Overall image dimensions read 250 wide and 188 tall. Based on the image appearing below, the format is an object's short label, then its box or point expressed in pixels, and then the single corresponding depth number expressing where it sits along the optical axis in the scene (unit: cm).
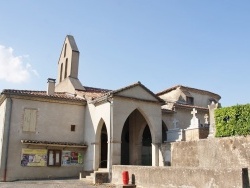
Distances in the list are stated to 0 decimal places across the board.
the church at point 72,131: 1984
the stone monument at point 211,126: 1885
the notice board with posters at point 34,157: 2031
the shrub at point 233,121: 1505
